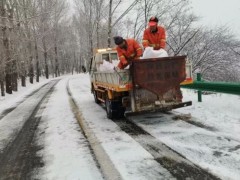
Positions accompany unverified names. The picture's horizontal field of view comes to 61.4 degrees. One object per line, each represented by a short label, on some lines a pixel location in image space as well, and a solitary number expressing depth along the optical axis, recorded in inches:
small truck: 186.6
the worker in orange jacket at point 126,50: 207.6
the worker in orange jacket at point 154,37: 217.6
